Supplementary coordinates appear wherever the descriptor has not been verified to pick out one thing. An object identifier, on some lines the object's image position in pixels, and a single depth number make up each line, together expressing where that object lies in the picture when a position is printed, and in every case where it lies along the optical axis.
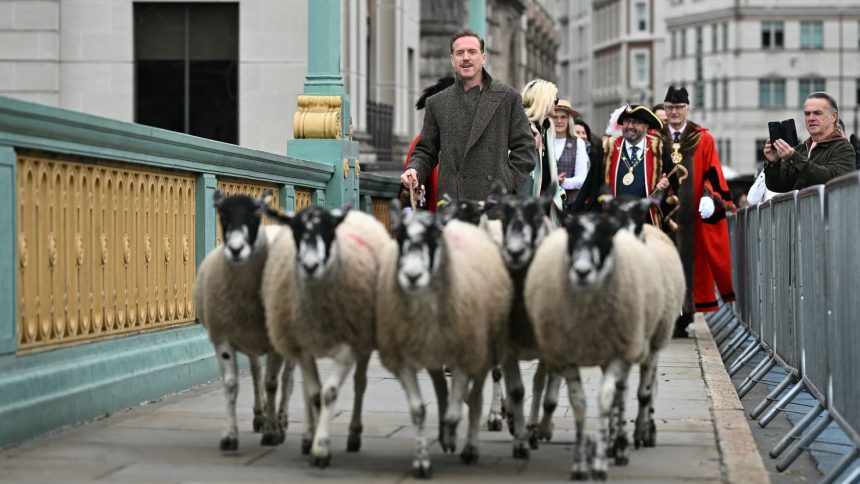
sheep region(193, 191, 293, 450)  16.83
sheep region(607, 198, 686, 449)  17.39
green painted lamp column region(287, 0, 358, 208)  29.73
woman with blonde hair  24.81
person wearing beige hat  30.91
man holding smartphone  25.84
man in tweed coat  21.02
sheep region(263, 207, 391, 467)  15.32
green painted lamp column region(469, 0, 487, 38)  43.25
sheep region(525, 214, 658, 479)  14.97
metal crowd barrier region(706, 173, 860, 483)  16.95
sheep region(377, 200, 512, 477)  15.01
